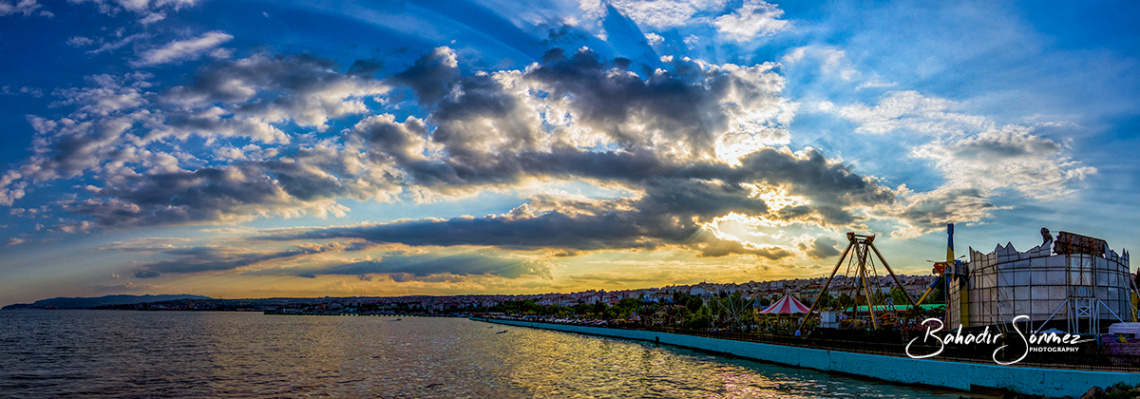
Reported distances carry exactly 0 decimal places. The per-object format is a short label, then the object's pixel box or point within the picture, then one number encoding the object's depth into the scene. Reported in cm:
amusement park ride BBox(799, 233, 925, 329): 5607
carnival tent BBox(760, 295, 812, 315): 6700
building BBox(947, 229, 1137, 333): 4459
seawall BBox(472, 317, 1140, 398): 2909
